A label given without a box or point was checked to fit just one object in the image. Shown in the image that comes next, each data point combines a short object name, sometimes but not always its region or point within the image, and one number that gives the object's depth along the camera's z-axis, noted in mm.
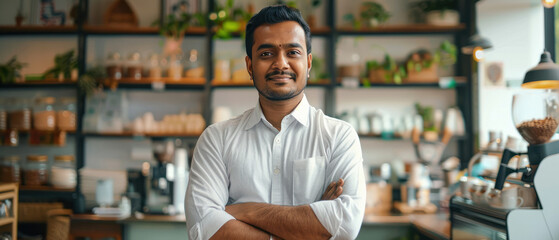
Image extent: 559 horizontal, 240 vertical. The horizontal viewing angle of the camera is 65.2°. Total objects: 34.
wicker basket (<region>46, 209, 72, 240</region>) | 3922
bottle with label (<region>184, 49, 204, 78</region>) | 4352
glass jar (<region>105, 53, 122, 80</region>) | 4348
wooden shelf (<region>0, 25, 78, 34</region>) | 4480
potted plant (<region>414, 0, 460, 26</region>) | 4219
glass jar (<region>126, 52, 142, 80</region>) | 4363
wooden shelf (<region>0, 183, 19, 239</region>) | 3252
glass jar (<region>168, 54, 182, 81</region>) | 4371
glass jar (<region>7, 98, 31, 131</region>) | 4391
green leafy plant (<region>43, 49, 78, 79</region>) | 4465
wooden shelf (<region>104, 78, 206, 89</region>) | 4328
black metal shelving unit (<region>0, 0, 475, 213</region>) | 4289
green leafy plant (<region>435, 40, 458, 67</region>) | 4211
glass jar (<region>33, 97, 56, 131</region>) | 4363
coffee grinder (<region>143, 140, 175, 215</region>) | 3951
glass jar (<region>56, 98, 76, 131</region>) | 4379
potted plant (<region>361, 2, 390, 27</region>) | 4265
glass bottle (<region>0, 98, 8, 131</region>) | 4406
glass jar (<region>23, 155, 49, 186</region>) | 4375
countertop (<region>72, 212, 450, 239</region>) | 3318
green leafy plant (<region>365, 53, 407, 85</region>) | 4262
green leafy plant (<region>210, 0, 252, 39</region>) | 4219
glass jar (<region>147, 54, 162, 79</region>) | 4379
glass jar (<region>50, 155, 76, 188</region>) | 4324
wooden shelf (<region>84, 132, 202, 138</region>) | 4293
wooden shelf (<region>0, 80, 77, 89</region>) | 4469
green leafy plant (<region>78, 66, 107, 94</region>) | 4277
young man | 1403
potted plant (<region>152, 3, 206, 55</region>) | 4340
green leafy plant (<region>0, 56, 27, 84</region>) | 4473
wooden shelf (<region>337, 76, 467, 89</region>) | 4250
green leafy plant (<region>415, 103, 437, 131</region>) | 4281
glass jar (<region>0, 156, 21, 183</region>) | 4332
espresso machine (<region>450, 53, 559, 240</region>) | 1963
